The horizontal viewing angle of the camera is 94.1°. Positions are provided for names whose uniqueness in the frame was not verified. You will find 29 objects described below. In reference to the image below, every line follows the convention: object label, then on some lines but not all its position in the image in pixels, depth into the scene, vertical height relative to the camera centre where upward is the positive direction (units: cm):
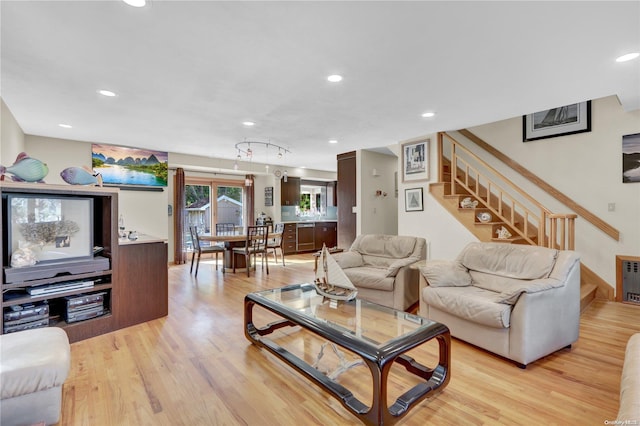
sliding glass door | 732 +24
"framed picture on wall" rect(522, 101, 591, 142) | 427 +137
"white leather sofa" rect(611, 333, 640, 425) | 104 -72
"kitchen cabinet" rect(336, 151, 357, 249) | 631 +34
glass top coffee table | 159 -76
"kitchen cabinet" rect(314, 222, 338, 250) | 856 -61
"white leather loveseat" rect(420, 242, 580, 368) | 228 -74
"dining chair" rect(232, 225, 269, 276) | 542 -56
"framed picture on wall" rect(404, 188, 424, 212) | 509 +23
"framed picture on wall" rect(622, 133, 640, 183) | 386 +71
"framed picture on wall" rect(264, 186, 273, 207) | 828 +49
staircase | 381 +2
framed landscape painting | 541 +94
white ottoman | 152 -86
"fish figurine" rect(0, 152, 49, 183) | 242 +37
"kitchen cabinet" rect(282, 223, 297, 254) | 791 -66
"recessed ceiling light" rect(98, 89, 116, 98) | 304 +126
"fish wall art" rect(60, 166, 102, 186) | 272 +36
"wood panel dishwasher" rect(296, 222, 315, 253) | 816 -65
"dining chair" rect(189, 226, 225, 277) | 543 -64
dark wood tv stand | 252 -63
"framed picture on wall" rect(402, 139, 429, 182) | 502 +90
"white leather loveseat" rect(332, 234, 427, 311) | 351 -71
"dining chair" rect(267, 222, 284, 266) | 615 -47
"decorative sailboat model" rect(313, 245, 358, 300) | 250 -60
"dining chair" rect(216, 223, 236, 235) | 710 -37
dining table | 535 -65
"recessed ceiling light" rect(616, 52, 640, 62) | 236 +125
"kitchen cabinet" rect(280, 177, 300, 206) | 834 +62
